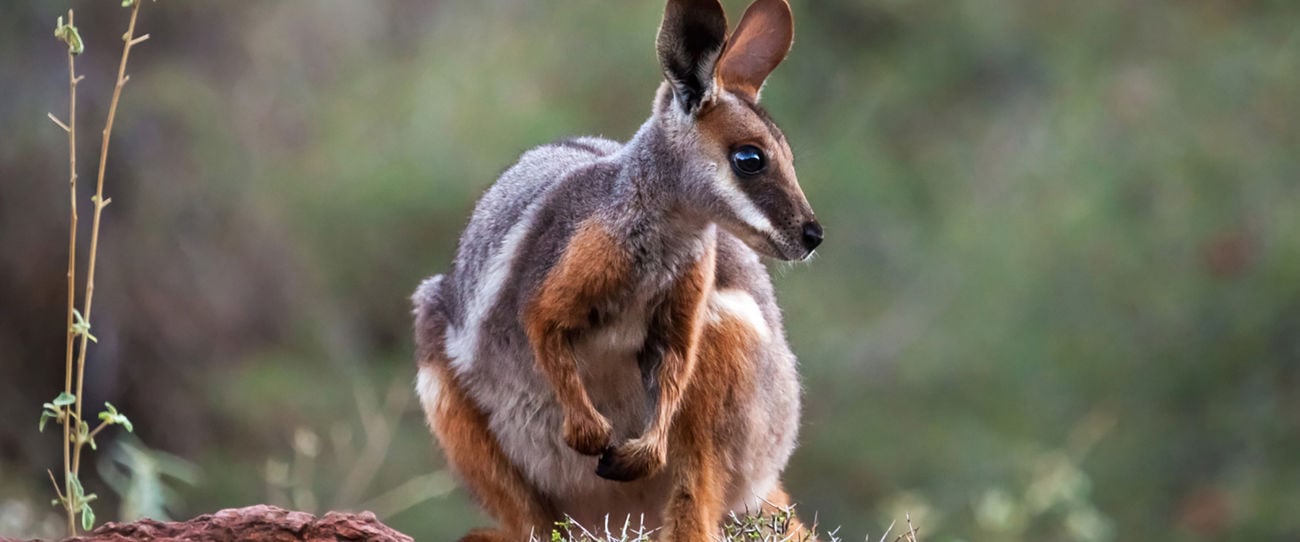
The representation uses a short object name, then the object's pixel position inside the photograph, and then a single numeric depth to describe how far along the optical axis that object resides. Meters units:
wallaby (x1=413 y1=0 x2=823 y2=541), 10.05
